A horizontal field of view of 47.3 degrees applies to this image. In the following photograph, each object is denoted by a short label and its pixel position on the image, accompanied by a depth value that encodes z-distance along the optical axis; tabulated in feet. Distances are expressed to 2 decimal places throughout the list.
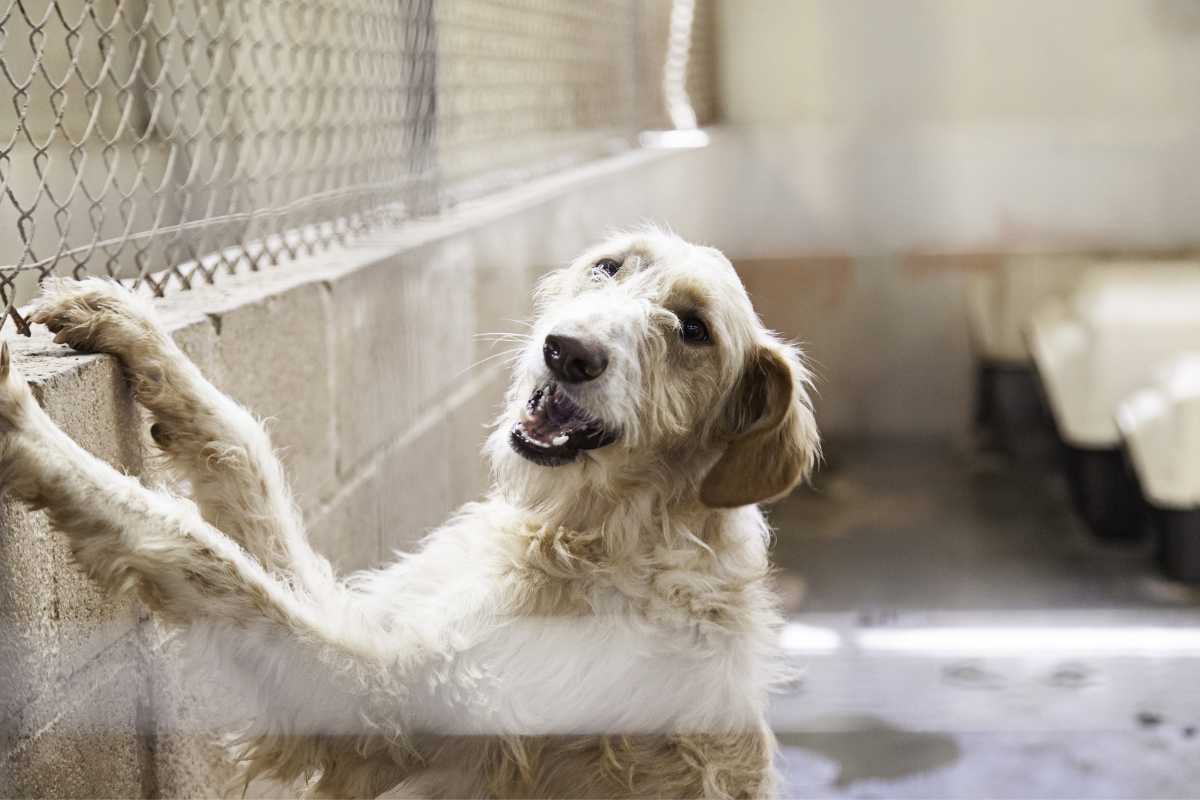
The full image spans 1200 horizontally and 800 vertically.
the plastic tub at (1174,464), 17.04
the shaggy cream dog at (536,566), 5.53
